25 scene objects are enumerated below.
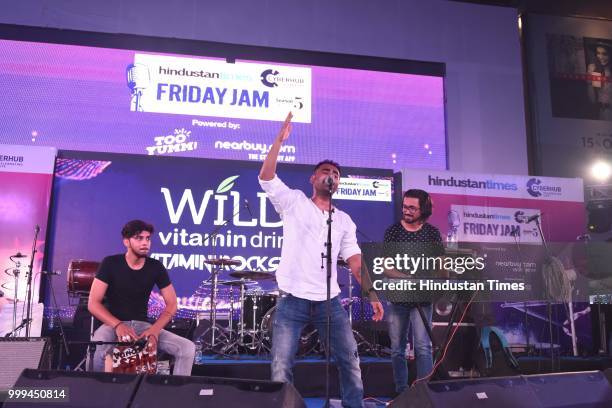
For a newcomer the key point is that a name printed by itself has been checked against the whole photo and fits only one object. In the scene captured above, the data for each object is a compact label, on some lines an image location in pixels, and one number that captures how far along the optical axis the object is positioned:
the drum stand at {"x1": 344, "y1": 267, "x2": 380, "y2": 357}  6.54
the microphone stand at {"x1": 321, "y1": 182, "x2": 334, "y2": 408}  3.42
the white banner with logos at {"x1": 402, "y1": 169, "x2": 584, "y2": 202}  7.68
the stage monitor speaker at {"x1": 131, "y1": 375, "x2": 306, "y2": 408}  2.46
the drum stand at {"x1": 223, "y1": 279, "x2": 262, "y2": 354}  6.61
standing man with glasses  4.26
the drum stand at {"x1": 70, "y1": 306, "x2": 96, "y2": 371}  4.11
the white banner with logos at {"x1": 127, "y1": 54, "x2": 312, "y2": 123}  8.03
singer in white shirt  3.52
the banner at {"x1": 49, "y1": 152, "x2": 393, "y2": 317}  7.56
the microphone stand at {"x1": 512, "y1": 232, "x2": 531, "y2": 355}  4.01
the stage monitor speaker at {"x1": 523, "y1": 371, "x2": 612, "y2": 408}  2.64
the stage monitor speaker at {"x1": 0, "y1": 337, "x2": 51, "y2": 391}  3.27
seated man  4.16
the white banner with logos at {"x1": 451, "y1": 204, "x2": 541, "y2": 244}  7.73
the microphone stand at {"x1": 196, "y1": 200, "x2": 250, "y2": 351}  6.72
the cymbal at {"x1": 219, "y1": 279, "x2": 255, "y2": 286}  6.80
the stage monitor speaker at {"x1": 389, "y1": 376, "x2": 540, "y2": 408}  2.40
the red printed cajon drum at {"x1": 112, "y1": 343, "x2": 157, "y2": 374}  3.88
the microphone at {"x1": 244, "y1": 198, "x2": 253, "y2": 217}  7.84
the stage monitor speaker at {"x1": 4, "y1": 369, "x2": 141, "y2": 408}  2.49
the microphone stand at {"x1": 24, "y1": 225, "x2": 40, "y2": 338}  6.14
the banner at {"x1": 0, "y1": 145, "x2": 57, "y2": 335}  6.91
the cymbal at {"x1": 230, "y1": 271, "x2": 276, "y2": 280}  6.49
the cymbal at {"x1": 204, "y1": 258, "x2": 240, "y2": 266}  6.51
